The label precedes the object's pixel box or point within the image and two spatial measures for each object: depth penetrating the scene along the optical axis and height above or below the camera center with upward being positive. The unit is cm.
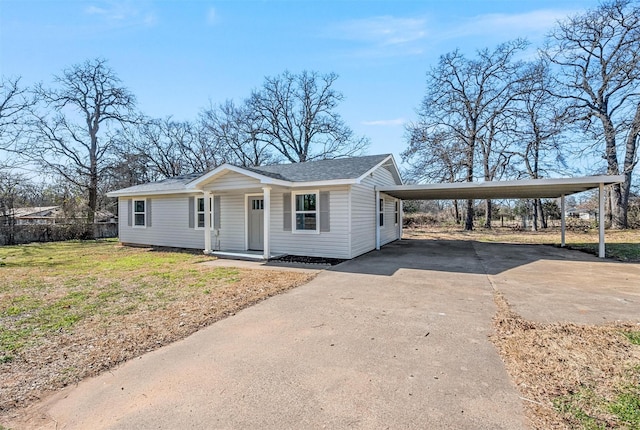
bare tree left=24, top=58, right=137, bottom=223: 1908 +641
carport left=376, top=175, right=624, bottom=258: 891 +80
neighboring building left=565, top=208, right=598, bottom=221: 3110 -31
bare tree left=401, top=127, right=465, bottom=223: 2297 +430
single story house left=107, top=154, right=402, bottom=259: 923 +15
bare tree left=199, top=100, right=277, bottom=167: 2745 +765
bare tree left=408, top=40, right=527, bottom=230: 2219 +852
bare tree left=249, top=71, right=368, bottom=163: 2839 +921
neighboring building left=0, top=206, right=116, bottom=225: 1484 +0
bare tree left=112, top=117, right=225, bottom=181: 2444 +566
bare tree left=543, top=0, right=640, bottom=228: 1759 +841
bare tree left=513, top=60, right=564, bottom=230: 2056 +601
